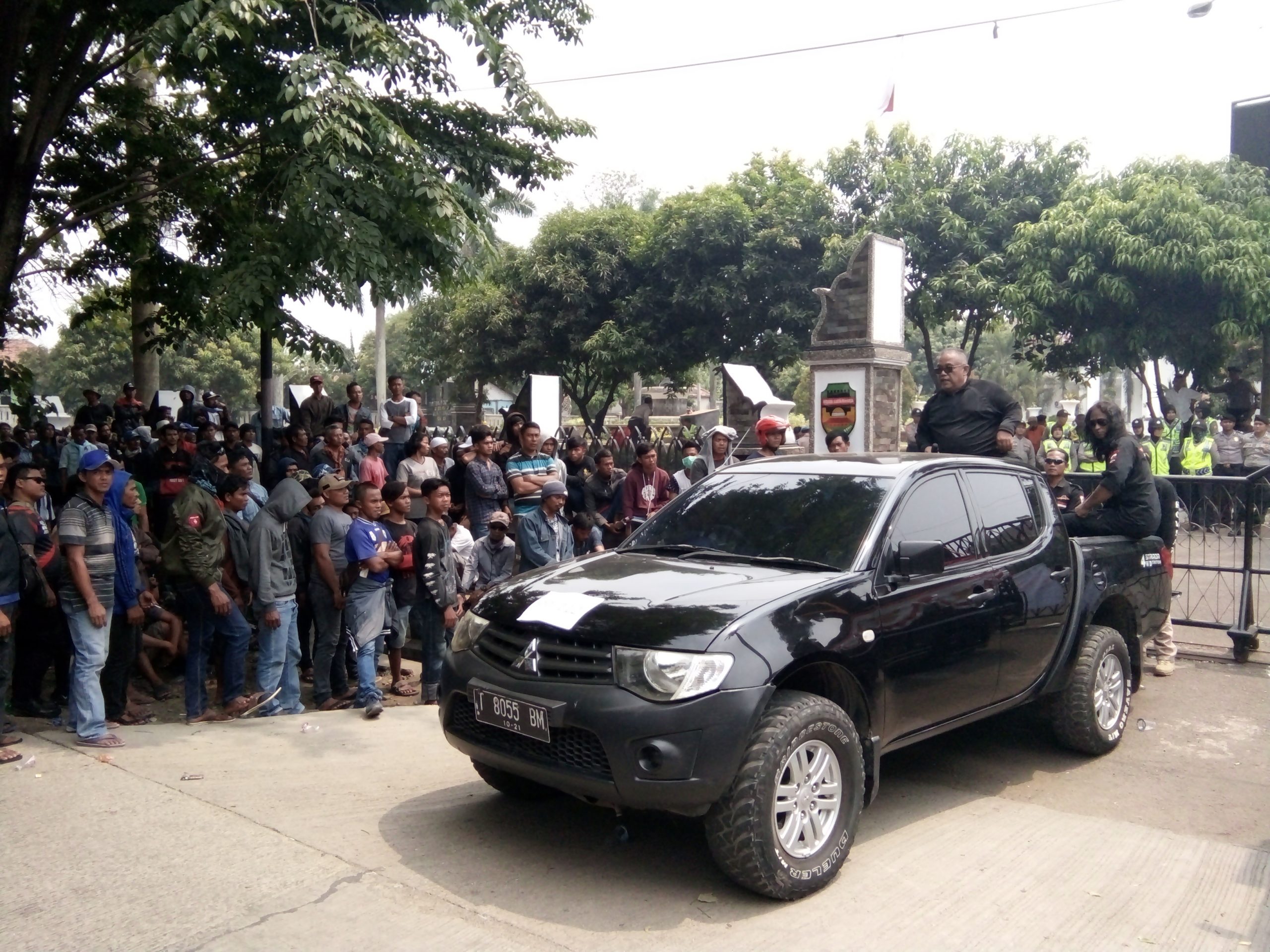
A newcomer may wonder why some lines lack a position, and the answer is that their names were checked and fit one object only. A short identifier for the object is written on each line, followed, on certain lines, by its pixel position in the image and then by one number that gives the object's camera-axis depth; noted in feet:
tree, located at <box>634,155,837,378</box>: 81.41
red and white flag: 43.96
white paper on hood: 14.11
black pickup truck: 13.05
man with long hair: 23.16
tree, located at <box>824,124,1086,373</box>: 73.26
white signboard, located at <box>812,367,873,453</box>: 47.91
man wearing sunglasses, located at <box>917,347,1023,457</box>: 25.11
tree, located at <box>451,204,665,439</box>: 87.76
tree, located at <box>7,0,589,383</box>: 24.64
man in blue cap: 19.63
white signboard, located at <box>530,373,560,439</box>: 51.74
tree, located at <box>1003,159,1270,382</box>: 62.39
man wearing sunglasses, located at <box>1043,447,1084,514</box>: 26.96
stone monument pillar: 48.21
